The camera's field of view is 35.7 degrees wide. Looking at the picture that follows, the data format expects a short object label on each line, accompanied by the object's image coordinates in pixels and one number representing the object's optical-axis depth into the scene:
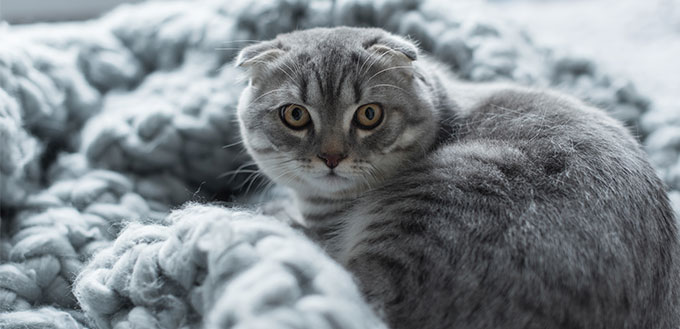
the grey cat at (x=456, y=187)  0.45
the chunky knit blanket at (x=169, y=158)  0.43
